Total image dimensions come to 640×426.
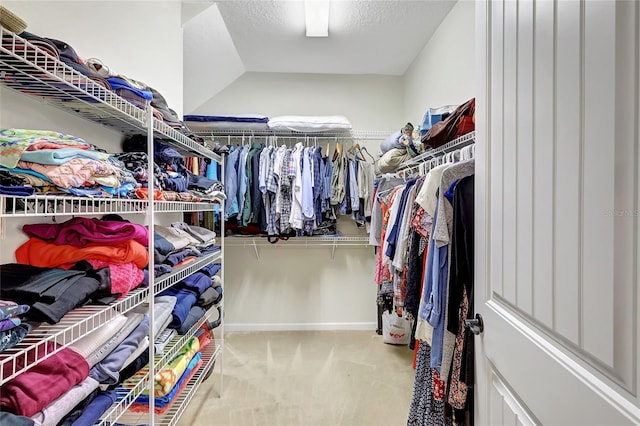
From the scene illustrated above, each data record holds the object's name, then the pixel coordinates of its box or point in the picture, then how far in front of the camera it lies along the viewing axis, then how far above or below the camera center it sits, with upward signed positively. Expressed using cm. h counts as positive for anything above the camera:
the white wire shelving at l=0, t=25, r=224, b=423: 71 +4
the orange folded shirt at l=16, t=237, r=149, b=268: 100 -14
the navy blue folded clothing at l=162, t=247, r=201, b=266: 146 -22
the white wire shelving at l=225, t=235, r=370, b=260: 299 -30
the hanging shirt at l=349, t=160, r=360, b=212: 282 +19
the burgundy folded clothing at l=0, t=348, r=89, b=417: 72 -43
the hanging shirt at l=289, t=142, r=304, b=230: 267 +15
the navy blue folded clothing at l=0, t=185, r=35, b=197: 66 +4
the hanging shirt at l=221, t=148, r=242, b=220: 268 +24
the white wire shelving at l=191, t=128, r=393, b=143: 296 +75
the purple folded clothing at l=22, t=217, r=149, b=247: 103 -7
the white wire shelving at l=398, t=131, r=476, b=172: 142 +34
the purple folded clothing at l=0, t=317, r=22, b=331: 64 -24
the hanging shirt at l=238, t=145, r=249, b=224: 271 +26
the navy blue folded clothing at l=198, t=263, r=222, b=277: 189 -36
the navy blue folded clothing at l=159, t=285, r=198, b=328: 149 -46
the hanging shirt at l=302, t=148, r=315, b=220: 268 +19
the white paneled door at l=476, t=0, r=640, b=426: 47 +0
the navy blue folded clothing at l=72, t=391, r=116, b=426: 88 -59
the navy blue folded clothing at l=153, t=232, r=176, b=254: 135 -15
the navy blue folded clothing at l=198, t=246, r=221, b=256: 189 -25
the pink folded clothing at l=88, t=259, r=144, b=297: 103 -22
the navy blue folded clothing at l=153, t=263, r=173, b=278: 130 -25
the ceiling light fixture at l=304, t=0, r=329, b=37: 206 +137
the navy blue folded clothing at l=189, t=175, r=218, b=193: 183 +17
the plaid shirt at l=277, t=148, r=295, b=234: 270 +17
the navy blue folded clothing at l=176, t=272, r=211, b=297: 167 -39
